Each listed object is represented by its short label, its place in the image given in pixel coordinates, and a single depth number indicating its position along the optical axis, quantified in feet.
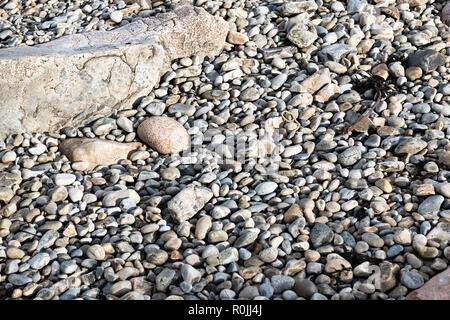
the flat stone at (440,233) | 8.89
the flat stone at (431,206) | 9.36
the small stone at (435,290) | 7.82
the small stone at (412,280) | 8.12
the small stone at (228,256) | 8.79
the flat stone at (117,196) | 9.96
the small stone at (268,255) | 8.79
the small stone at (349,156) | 10.69
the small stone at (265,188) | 10.19
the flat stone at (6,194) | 10.11
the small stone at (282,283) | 8.31
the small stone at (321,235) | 9.08
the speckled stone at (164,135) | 11.22
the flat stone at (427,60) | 12.56
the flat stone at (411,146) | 10.72
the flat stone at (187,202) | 9.56
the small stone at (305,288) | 8.12
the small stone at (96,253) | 8.92
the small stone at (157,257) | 8.86
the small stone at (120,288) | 8.31
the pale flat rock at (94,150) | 10.97
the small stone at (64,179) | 10.39
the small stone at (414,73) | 12.51
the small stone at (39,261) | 8.78
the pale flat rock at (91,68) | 11.21
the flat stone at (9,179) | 10.39
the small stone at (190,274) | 8.41
